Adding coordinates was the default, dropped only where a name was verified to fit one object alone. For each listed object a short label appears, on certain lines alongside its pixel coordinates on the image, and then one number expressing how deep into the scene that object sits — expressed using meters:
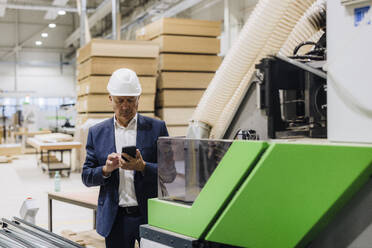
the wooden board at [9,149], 11.40
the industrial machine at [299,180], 1.34
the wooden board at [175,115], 6.82
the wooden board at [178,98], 6.81
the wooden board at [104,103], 6.73
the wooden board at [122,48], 6.58
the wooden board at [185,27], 6.67
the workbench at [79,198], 3.53
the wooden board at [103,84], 6.65
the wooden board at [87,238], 4.27
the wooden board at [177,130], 6.81
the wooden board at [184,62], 6.77
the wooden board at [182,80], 6.81
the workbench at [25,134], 13.66
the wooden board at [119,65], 6.62
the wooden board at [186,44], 6.71
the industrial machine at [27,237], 2.23
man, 2.47
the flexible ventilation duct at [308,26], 2.31
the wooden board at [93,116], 6.81
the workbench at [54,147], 8.35
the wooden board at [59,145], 8.29
